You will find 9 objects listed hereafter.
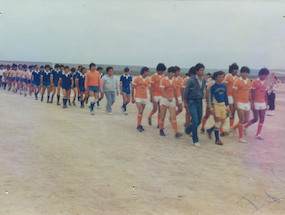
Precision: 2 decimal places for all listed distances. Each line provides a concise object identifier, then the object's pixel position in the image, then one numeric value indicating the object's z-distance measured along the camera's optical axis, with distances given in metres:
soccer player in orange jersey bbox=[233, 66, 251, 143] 7.48
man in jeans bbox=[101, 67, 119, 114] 10.78
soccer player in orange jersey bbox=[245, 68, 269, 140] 7.57
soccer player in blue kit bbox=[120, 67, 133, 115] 11.45
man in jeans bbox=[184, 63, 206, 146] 6.87
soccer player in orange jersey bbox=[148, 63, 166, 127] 8.44
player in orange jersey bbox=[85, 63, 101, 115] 10.90
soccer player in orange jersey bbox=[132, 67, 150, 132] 8.73
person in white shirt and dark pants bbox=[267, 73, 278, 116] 12.95
